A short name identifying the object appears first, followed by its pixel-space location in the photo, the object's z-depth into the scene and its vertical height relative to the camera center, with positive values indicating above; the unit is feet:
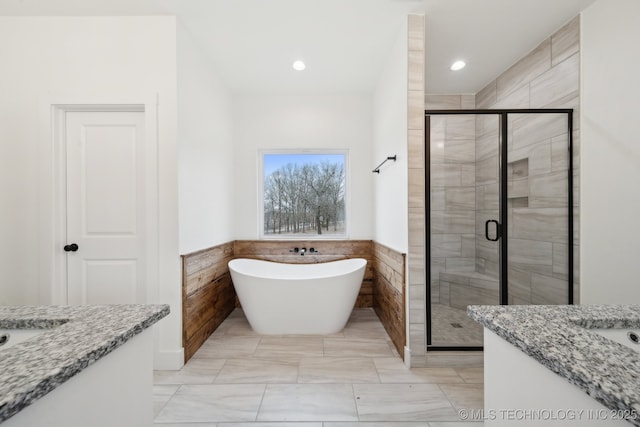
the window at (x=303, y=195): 11.44 +0.70
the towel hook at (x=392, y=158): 7.74 +1.52
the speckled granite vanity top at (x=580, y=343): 1.62 -1.04
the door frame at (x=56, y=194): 6.68 +0.44
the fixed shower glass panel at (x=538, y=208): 7.10 +0.09
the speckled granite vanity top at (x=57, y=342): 1.59 -1.02
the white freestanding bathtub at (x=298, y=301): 8.14 -2.71
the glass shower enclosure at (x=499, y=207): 7.04 +0.11
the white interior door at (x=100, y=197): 6.88 +0.15
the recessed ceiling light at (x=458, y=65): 8.93 +4.81
